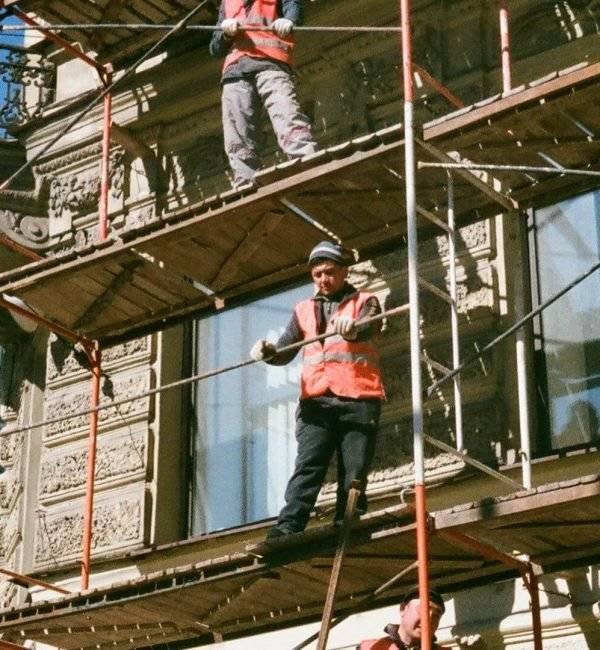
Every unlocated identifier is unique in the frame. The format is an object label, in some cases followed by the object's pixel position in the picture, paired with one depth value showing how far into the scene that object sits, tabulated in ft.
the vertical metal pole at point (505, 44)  40.93
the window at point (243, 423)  48.08
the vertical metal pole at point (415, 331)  34.94
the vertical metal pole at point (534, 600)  38.63
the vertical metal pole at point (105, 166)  48.93
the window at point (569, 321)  43.04
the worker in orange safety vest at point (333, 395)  39.96
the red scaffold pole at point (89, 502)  46.03
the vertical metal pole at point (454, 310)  38.66
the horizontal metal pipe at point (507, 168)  37.37
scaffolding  37.06
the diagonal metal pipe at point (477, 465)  37.27
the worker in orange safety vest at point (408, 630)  36.32
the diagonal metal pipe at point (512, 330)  36.80
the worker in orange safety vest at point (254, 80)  45.62
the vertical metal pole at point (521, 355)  39.58
